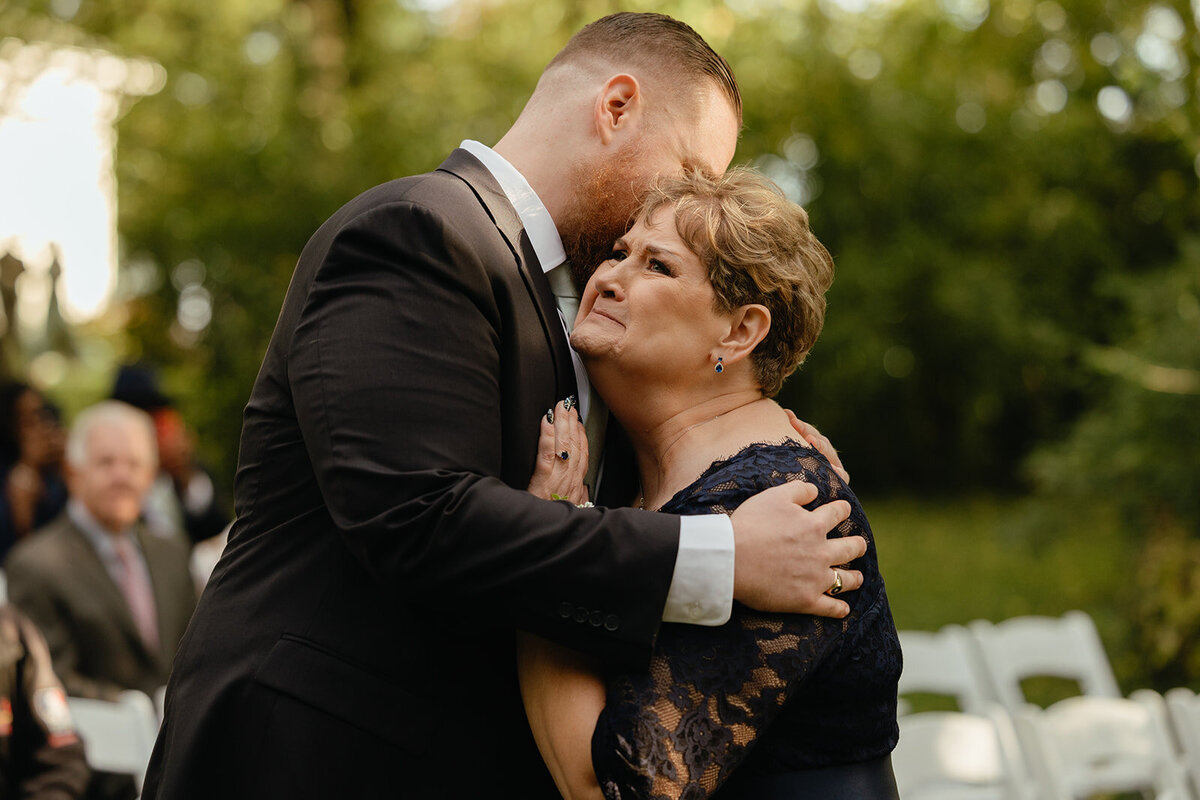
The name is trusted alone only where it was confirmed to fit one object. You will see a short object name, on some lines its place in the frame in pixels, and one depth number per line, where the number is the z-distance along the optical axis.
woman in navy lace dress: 1.90
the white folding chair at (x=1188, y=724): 4.10
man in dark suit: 1.82
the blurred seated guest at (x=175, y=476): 7.80
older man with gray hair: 5.08
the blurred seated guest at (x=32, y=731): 3.36
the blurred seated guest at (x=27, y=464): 7.07
